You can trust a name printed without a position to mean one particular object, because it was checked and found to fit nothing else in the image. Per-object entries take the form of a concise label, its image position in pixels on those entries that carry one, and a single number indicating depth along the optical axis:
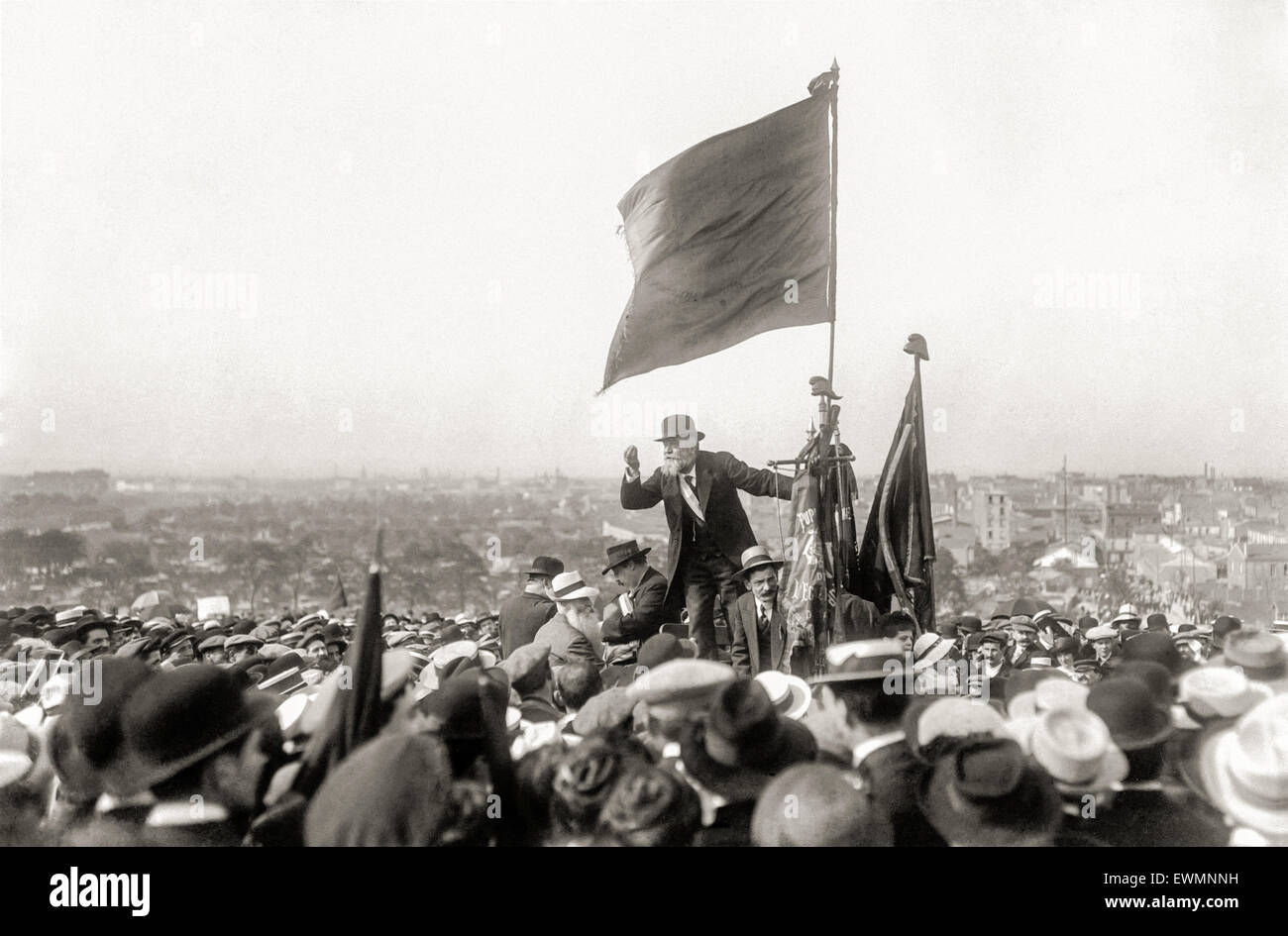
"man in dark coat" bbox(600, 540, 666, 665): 6.44
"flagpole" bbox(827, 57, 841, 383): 6.36
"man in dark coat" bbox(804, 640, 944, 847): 3.67
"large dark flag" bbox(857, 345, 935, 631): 6.19
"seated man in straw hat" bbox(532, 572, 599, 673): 5.79
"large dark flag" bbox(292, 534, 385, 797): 3.92
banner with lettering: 5.85
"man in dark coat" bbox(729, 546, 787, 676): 6.04
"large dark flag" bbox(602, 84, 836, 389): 6.79
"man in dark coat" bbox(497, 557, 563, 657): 6.38
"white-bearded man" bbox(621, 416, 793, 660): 6.41
